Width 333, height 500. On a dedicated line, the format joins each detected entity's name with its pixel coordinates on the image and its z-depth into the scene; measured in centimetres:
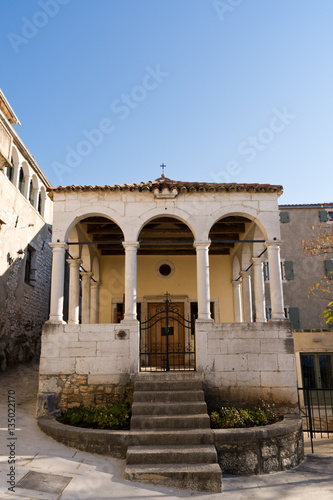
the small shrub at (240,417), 742
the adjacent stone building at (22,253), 1298
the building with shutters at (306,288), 1661
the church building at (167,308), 864
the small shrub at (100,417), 734
